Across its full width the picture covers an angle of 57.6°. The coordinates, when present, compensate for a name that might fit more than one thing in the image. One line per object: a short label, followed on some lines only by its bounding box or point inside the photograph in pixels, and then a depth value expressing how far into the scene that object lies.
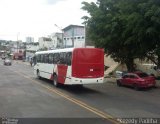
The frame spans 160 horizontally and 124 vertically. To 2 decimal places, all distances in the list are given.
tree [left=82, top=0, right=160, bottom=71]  11.15
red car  11.01
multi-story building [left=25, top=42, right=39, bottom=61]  50.14
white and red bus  9.39
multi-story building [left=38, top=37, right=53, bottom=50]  55.25
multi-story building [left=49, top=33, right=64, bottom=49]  49.50
